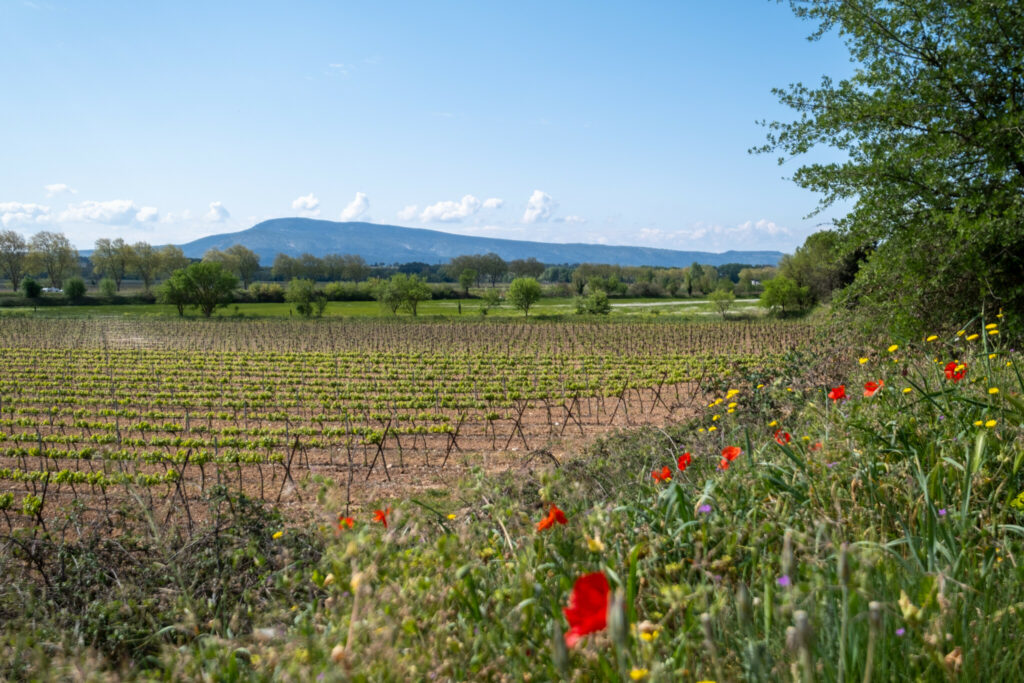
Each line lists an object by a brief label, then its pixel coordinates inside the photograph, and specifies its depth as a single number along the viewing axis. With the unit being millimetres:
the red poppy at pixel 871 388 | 3664
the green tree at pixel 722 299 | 47906
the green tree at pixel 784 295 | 46594
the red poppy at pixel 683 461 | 3217
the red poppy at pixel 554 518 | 2076
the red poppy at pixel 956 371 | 3803
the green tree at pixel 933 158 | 7879
